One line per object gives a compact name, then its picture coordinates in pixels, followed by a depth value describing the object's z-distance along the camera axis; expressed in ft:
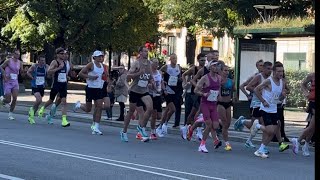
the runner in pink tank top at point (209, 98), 38.60
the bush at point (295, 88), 80.74
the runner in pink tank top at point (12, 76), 56.34
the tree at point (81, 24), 104.37
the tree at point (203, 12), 102.47
